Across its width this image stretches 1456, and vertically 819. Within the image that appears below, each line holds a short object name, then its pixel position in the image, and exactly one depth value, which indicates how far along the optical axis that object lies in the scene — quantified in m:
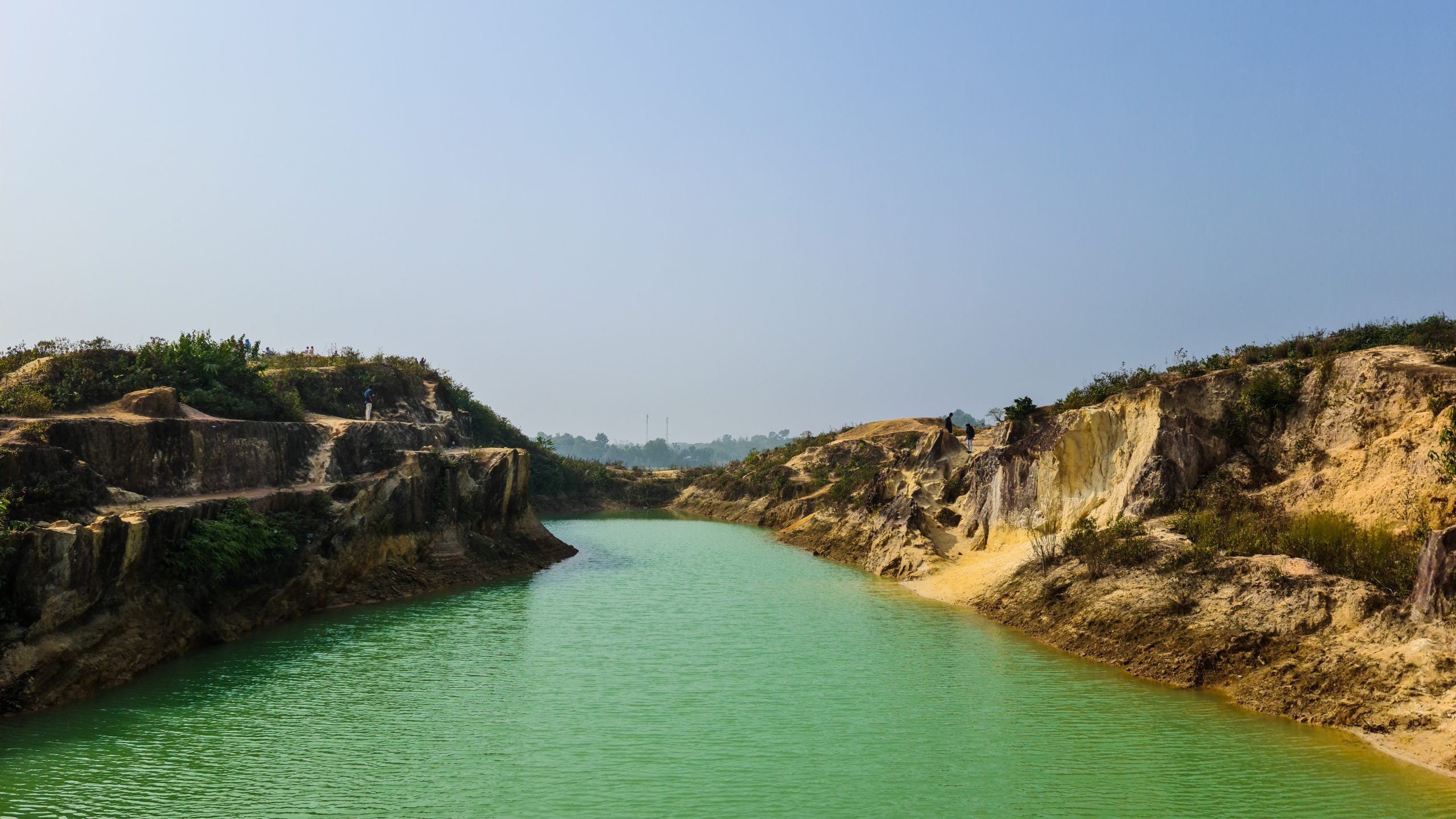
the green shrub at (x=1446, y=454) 17.83
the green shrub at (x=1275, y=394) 24.08
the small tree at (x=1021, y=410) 33.41
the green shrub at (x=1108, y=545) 22.38
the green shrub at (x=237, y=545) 21.25
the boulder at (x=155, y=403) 24.77
